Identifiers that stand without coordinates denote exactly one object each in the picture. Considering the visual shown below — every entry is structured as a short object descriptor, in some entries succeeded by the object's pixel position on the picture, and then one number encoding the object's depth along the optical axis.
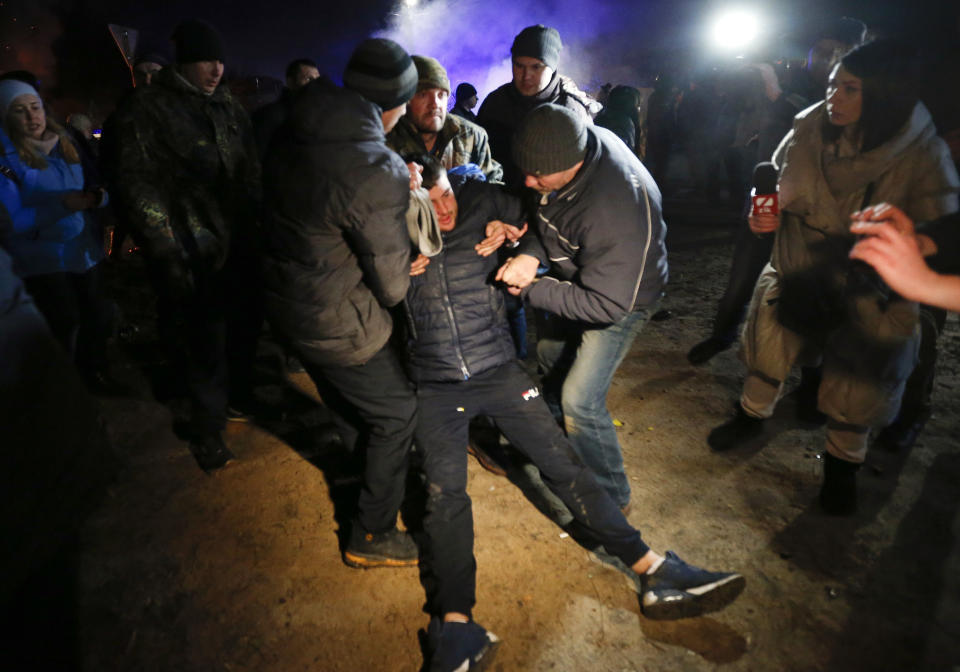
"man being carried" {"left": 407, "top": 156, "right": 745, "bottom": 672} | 2.22
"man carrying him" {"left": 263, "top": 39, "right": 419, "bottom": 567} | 1.89
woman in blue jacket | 3.35
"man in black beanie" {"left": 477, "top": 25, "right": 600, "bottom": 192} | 3.76
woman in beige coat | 2.50
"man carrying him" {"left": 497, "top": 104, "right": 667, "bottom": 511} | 2.23
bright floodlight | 15.81
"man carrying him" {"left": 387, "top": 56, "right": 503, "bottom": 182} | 3.23
